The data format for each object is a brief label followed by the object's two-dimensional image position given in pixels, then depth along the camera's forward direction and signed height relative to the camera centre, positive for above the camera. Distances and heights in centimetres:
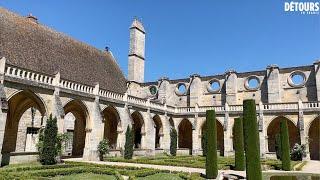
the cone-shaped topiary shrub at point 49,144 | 1516 -112
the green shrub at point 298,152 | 2298 -197
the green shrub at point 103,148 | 1933 -164
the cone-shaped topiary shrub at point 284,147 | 1628 -110
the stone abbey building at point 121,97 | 1707 +265
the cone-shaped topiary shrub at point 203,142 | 2609 -138
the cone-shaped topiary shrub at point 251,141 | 1051 -48
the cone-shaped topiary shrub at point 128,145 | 2052 -146
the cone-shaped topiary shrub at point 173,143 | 2596 -152
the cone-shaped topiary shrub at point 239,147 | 1516 -105
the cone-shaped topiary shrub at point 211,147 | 1235 -92
